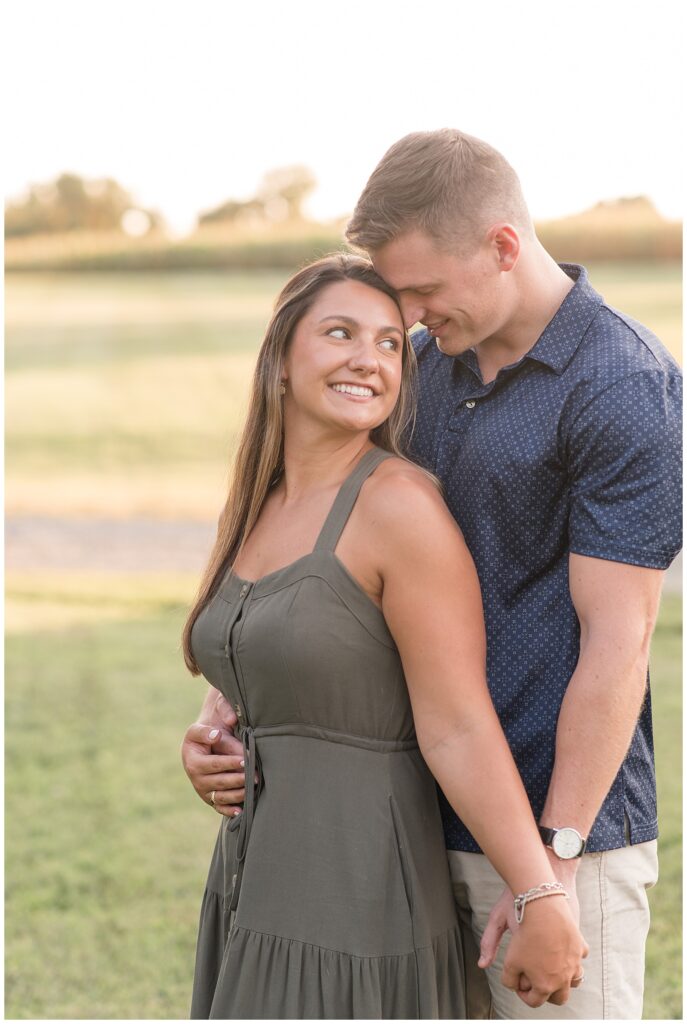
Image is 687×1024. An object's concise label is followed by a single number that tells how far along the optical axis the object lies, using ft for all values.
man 7.24
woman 7.11
